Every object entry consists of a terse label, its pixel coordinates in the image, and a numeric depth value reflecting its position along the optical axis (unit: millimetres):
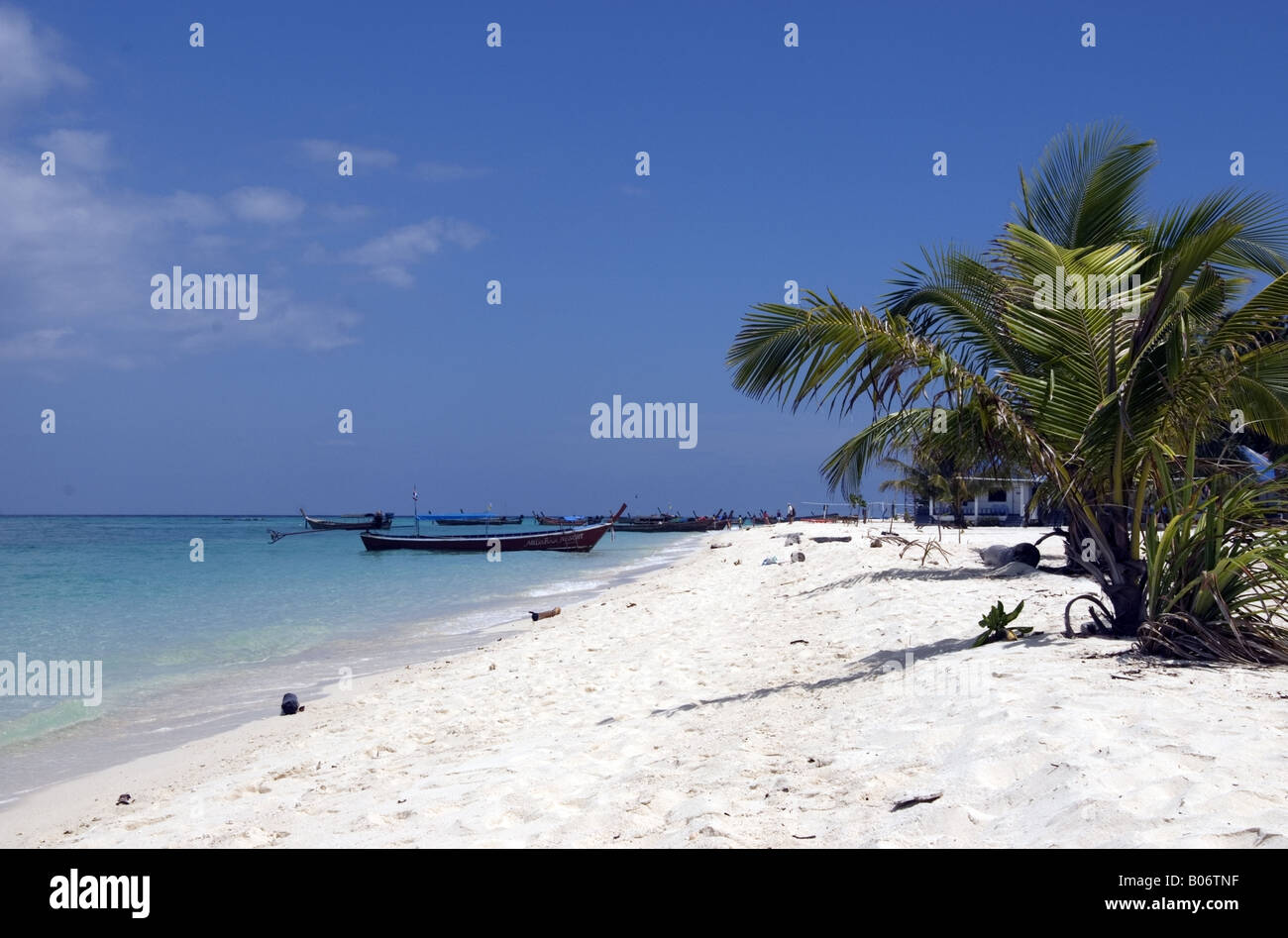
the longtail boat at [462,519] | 93688
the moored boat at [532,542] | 41719
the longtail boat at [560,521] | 85562
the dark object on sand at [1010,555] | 11609
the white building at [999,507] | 37006
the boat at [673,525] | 80000
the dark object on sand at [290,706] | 7980
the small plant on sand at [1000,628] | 6246
